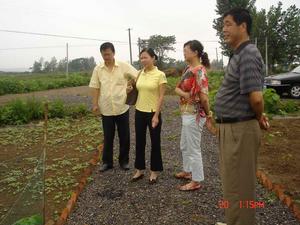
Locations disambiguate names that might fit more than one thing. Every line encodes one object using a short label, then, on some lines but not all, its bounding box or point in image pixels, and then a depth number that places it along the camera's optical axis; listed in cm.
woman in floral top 309
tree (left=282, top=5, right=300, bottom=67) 2232
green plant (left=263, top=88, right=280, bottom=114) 720
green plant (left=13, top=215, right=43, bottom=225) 241
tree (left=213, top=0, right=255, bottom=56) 2347
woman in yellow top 337
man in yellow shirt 382
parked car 993
